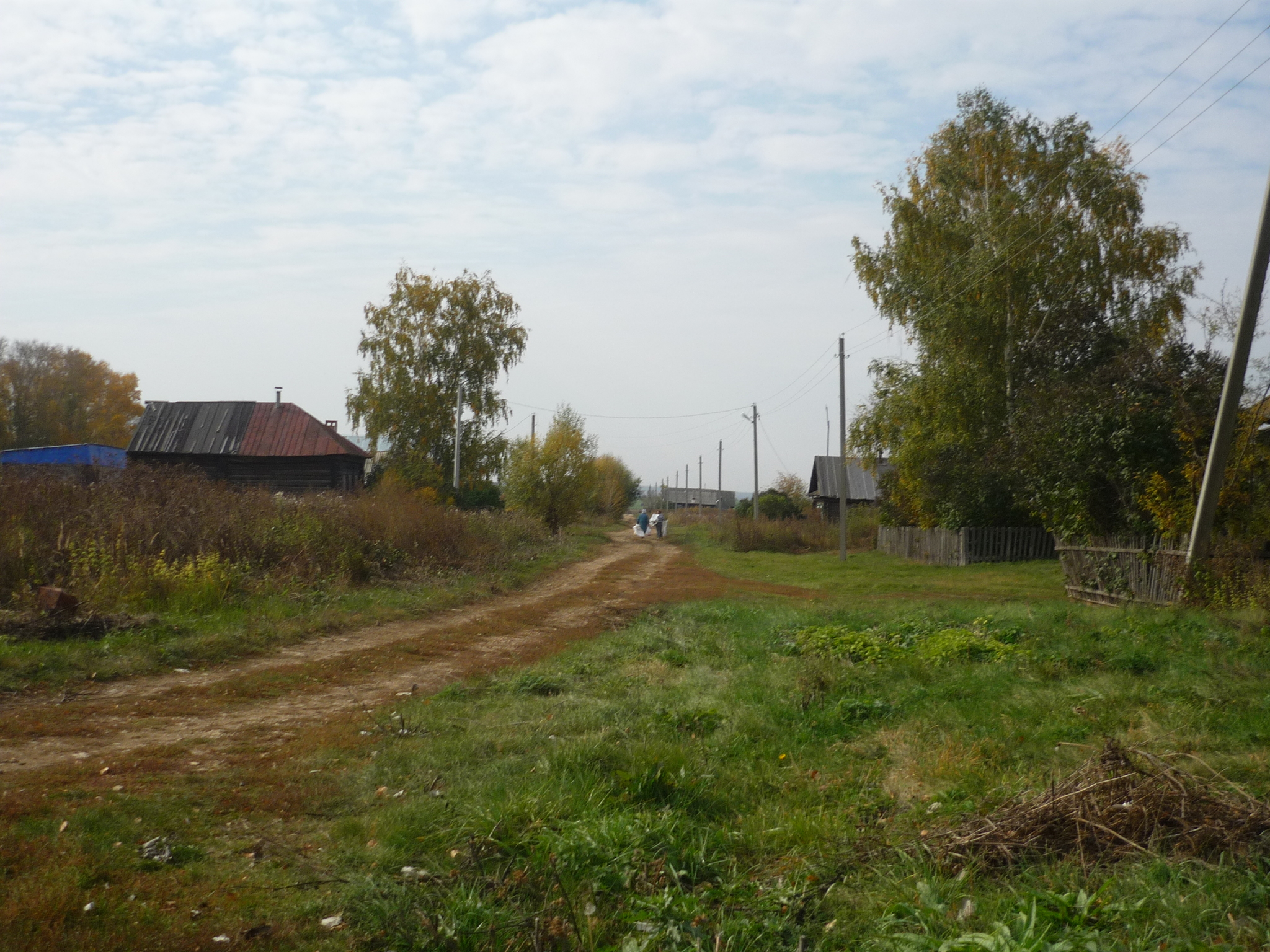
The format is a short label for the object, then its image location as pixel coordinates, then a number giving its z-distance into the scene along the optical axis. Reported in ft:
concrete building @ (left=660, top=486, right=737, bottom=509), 384.27
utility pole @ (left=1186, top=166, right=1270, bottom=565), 39.22
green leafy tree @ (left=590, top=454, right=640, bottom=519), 216.95
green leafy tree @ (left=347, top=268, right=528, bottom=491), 153.58
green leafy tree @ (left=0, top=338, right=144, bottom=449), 180.34
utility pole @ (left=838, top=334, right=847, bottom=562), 105.81
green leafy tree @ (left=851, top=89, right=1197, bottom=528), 91.81
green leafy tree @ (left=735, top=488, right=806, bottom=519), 181.16
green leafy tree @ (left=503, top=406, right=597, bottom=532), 134.92
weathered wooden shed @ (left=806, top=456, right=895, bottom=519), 183.93
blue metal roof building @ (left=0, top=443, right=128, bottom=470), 124.36
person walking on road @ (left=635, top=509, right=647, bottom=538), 161.55
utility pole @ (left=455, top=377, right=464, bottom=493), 138.32
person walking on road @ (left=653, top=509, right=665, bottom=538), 159.02
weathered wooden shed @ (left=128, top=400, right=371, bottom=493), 124.16
